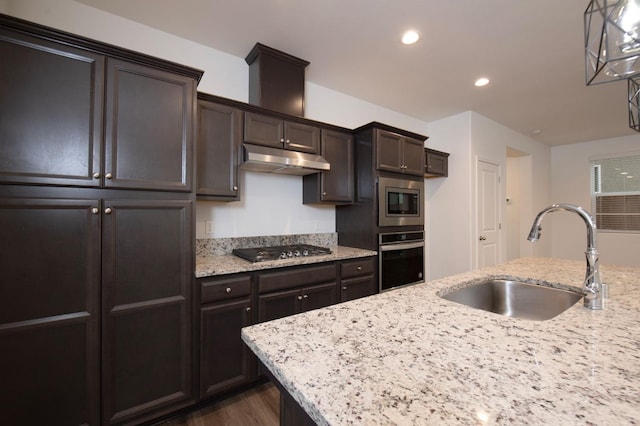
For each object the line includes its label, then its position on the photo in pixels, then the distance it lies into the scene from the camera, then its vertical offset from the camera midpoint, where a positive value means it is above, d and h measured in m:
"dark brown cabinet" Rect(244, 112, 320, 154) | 2.18 +0.74
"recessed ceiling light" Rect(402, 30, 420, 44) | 2.11 +1.46
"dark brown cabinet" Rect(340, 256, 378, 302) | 2.36 -0.58
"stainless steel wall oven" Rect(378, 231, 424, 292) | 2.71 -0.47
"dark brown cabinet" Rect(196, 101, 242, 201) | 1.96 +0.51
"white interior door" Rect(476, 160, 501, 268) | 3.68 +0.03
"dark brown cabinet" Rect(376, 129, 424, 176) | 2.78 +0.70
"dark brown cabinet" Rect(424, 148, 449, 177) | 3.51 +0.73
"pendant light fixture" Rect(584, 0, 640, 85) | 0.75 +0.53
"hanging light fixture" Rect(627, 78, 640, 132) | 1.22 +0.58
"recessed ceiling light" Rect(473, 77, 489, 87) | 2.82 +1.46
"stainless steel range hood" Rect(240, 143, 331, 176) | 2.10 +0.47
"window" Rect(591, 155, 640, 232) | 4.74 +0.43
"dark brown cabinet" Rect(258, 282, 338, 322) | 1.93 -0.66
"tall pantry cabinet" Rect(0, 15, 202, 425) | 1.25 -0.07
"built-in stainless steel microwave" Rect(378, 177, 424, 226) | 2.75 +0.16
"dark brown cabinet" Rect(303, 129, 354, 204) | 2.64 +0.41
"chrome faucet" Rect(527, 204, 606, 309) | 0.96 -0.17
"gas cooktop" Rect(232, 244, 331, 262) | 2.04 -0.30
